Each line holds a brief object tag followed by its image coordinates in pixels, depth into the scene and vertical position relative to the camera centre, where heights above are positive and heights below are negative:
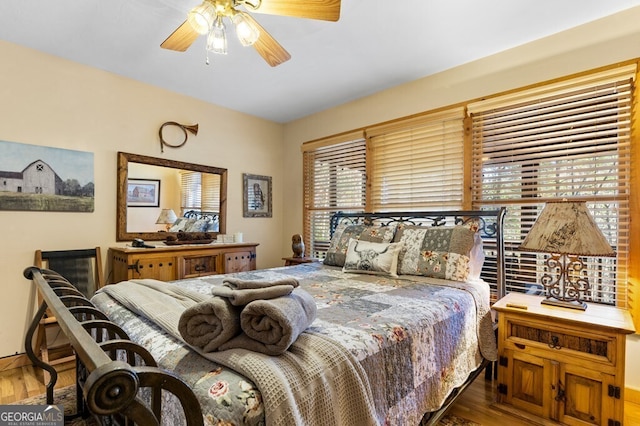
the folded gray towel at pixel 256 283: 1.25 -0.29
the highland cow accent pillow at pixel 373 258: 2.44 -0.37
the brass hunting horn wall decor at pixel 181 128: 3.38 +0.93
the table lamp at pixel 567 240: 1.78 -0.15
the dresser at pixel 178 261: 2.80 -0.49
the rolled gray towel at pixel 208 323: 1.01 -0.36
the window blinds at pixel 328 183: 3.71 +0.38
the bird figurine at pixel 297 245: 3.72 -0.39
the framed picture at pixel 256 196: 4.18 +0.23
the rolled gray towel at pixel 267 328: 0.98 -0.37
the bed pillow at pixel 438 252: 2.23 -0.29
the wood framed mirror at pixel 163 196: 3.13 +0.18
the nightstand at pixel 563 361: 1.62 -0.83
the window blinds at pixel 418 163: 2.91 +0.51
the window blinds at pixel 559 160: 2.13 +0.41
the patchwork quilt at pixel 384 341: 0.86 -0.49
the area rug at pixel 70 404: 1.83 -1.24
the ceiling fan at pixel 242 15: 1.64 +1.07
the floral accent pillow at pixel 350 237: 2.71 -0.22
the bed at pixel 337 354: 0.78 -0.48
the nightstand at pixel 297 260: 3.64 -0.56
